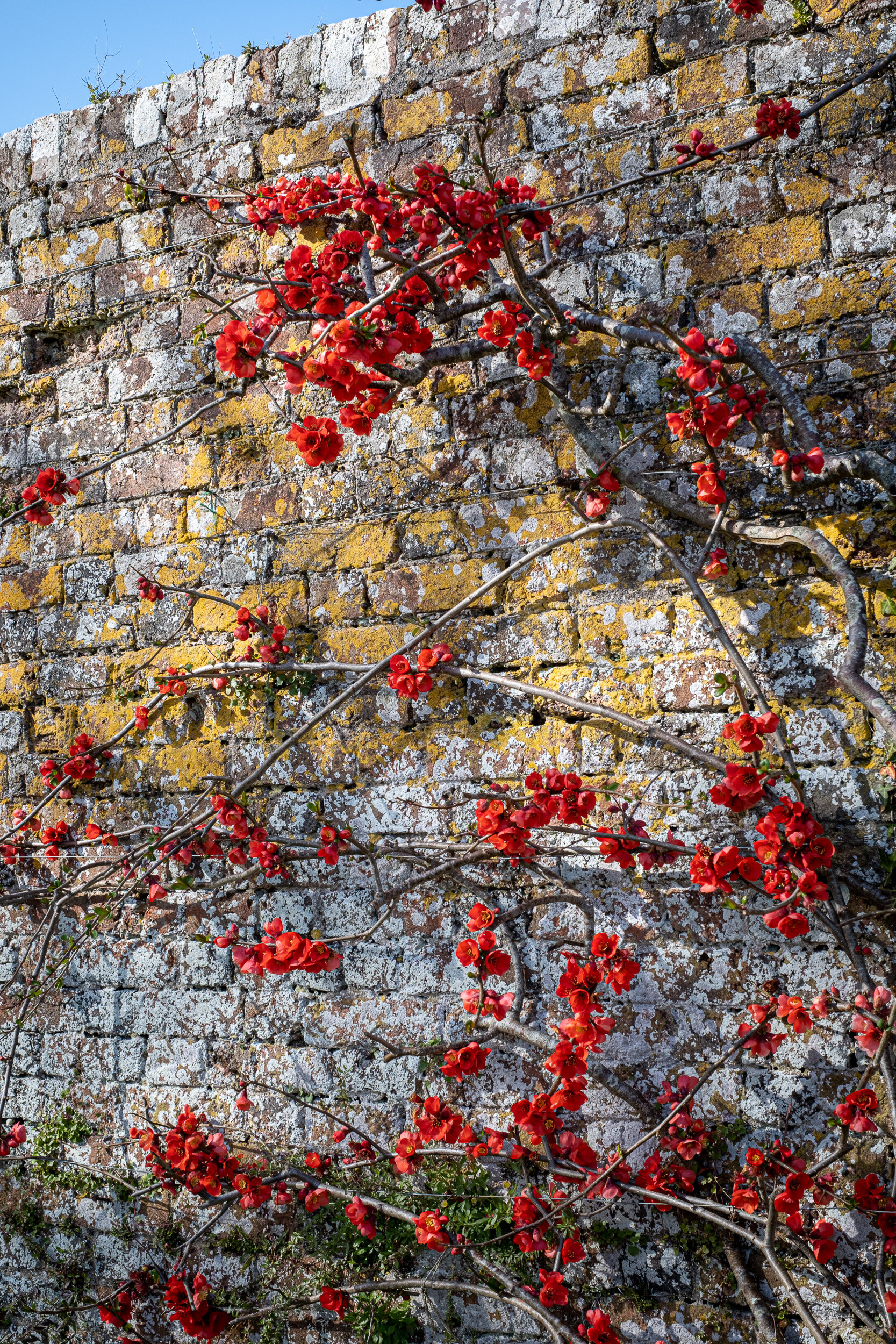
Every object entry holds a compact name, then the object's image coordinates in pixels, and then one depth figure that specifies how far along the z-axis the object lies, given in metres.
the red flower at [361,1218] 2.36
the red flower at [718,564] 2.32
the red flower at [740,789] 2.02
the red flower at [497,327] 2.47
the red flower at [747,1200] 2.03
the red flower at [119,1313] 2.57
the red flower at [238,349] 2.30
